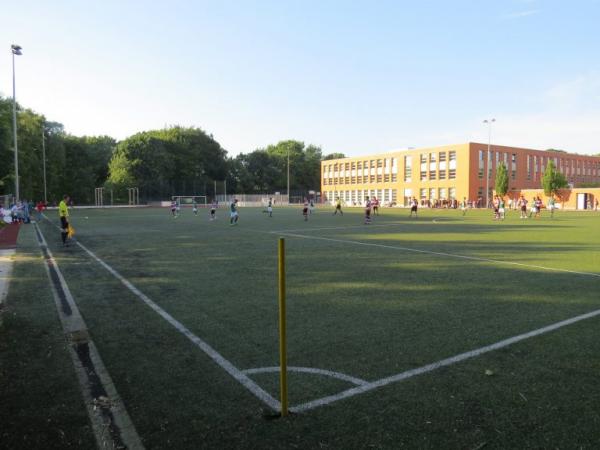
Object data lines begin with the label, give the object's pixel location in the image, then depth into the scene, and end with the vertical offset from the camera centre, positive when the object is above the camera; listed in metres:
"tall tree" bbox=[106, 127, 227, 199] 85.31 +8.66
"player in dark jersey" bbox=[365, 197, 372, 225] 30.41 -0.79
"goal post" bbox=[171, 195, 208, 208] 84.88 +0.61
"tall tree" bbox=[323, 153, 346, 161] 138.21 +14.97
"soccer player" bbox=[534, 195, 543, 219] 41.10 -0.45
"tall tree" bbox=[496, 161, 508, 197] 68.06 +3.32
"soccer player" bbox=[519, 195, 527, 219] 39.71 -0.71
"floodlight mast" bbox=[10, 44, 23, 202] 32.81 +11.79
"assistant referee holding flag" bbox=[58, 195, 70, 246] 17.11 -0.65
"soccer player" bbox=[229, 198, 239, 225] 29.71 -0.62
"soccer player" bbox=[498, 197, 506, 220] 36.81 -0.65
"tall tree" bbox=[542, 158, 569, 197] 65.31 +3.22
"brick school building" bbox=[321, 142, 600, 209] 73.19 +5.68
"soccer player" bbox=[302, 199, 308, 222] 33.49 -0.63
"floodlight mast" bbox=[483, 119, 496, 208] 74.25 +3.47
